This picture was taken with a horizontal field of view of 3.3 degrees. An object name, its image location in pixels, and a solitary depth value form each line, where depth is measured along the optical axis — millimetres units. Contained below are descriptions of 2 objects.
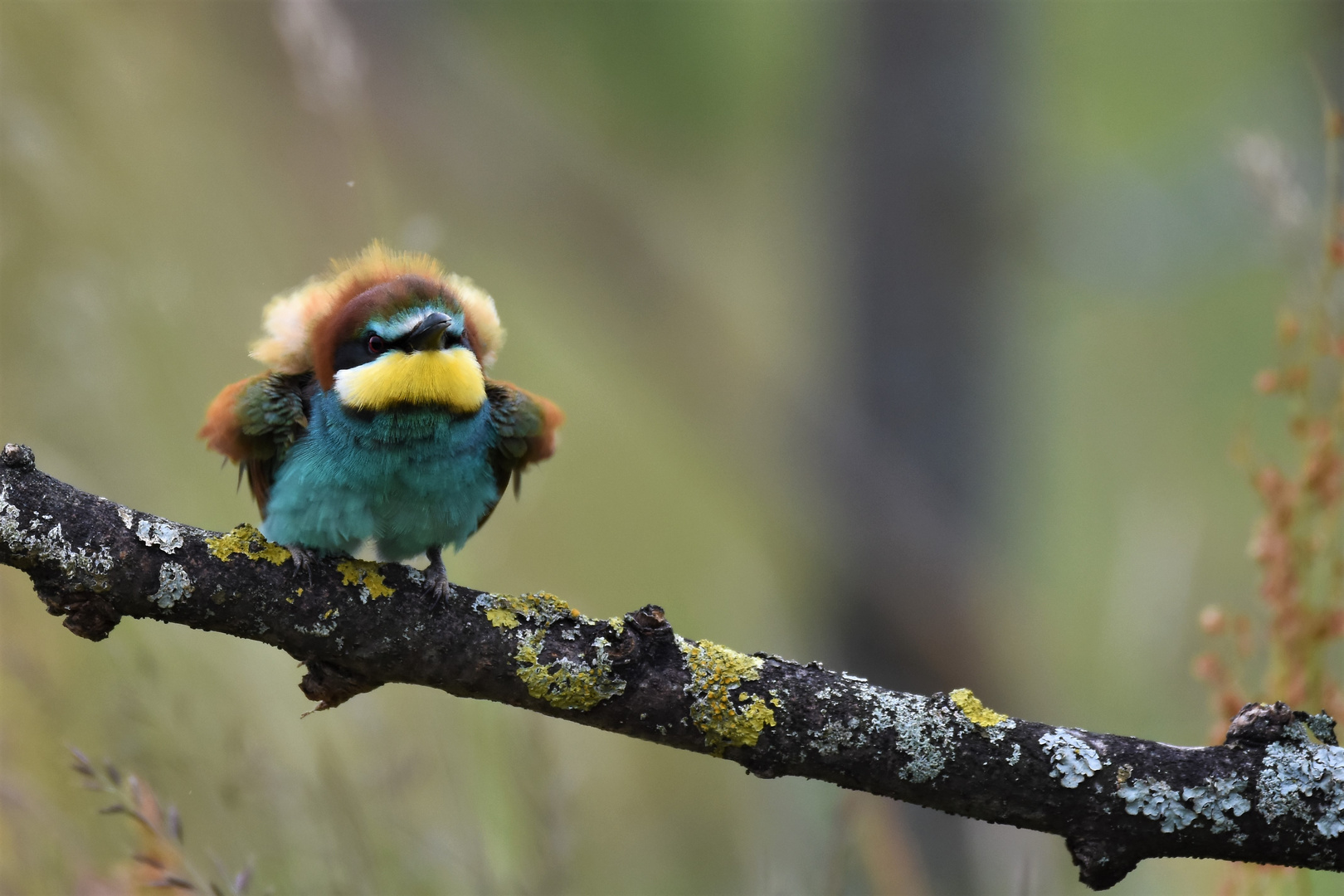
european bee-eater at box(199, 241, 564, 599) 6880
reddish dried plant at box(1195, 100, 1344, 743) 6822
